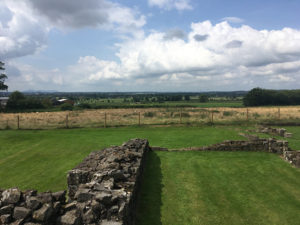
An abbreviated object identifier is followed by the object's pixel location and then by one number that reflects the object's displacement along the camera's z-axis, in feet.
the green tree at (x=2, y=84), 145.14
